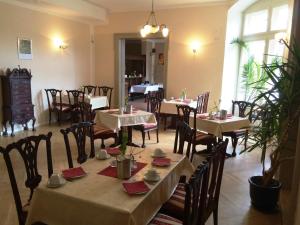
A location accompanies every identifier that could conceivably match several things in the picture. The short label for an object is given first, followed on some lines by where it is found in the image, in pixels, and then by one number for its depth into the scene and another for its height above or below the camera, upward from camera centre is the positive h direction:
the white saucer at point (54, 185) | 1.82 -0.78
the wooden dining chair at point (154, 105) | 5.88 -0.71
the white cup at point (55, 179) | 1.84 -0.76
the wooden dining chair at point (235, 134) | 4.67 -1.04
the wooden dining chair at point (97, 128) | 4.32 -1.00
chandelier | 4.94 +0.81
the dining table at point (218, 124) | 4.18 -0.80
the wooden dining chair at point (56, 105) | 6.71 -0.88
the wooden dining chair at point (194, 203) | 1.48 -0.80
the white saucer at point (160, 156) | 2.48 -0.77
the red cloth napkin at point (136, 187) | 1.78 -0.79
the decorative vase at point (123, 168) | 2.01 -0.73
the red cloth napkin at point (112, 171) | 2.08 -0.80
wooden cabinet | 5.56 -0.60
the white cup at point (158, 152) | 2.51 -0.74
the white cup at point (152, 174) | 1.99 -0.75
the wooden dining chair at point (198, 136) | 4.31 -1.01
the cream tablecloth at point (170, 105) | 6.19 -0.75
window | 5.97 +0.95
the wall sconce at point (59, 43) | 6.96 +0.71
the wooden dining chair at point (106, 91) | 7.83 -0.59
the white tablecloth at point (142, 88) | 11.61 -0.70
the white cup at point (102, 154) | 2.41 -0.76
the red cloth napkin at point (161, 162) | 2.28 -0.77
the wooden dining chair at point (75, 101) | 6.51 -0.78
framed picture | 6.03 +0.49
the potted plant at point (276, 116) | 2.60 -0.40
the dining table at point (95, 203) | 1.60 -0.83
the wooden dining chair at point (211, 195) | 1.95 -1.03
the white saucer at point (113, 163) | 2.26 -0.78
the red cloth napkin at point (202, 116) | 4.56 -0.73
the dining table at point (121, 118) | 4.45 -0.80
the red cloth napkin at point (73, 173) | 1.98 -0.78
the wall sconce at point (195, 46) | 6.82 +0.71
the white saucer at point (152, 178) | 1.96 -0.78
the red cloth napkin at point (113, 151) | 2.55 -0.77
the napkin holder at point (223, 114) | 4.46 -0.67
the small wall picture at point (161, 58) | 13.54 +0.72
